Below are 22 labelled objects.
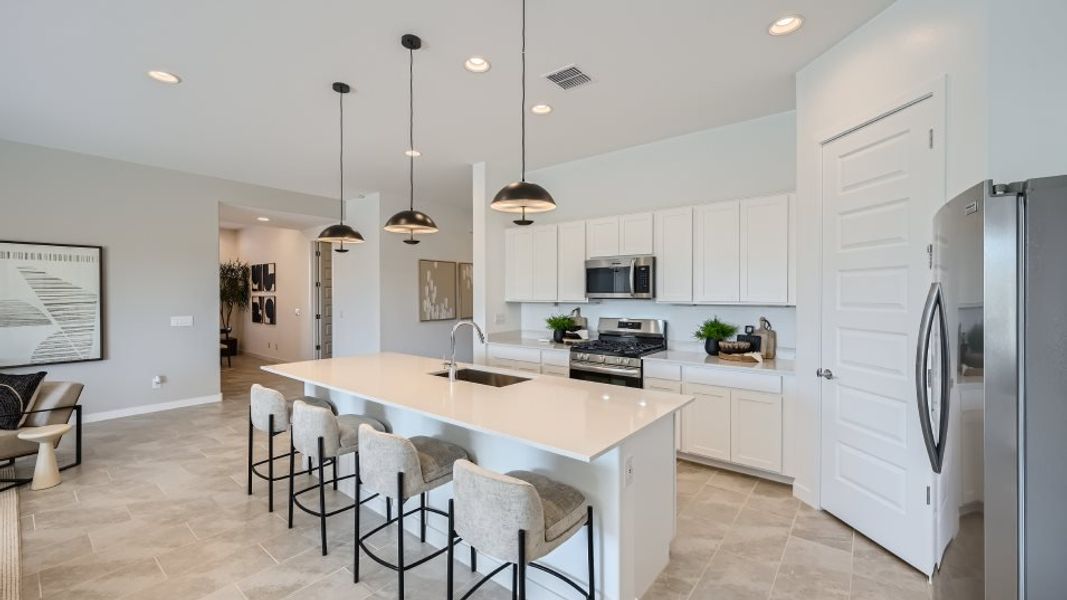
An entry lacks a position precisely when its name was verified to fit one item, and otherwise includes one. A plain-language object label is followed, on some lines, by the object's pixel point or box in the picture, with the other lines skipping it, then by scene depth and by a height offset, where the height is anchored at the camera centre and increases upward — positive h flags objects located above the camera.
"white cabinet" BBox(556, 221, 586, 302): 4.70 +0.39
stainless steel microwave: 4.12 +0.21
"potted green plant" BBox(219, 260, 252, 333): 9.21 +0.25
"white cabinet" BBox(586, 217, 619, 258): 4.45 +0.64
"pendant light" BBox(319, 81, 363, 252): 3.55 +0.54
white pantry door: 2.22 -0.12
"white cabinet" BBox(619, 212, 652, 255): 4.22 +0.63
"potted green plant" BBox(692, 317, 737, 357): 3.86 -0.31
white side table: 3.22 -1.16
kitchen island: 1.83 -0.70
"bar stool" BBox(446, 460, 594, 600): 1.55 -0.83
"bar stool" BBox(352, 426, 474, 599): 2.01 -0.82
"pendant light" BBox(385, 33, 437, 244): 3.04 +0.55
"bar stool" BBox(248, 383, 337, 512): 2.88 -0.76
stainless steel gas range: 3.90 -0.48
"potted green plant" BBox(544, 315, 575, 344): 4.87 -0.30
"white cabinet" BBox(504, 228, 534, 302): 5.14 +0.41
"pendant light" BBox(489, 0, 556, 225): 2.34 +0.55
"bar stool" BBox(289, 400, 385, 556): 2.50 -0.81
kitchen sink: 2.90 -0.55
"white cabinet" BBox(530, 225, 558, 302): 4.94 +0.39
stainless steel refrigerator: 1.11 -0.25
